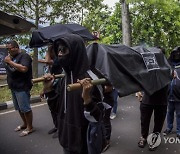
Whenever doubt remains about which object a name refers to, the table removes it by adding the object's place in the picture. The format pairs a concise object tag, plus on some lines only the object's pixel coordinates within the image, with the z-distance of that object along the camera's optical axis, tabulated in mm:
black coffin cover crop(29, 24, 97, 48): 3399
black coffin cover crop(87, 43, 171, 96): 1727
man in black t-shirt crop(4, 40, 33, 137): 2760
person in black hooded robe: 1467
